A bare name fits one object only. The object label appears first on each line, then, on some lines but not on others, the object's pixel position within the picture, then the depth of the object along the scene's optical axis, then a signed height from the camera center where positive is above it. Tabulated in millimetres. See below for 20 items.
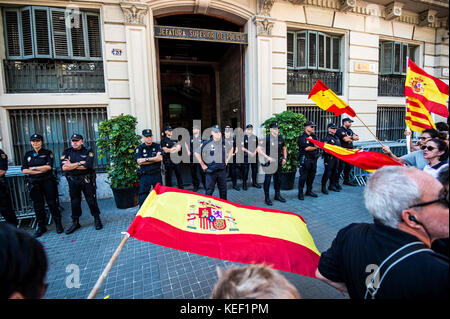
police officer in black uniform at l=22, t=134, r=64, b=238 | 4543 -909
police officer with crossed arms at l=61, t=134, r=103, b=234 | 4715 -900
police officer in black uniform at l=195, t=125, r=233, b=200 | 5531 -753
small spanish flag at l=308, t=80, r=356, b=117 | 4348 +558
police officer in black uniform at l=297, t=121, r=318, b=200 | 6432 -883
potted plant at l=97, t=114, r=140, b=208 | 5766 -526
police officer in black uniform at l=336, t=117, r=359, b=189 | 7132 -295
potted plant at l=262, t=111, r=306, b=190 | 7105 -256
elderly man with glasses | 1103 -664
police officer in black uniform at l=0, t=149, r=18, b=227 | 4404 -1182
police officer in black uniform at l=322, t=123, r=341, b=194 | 6825 -1123
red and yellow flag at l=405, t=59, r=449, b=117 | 3959 +624
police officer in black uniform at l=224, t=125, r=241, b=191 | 7350 -916
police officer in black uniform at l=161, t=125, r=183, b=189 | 7102 -896
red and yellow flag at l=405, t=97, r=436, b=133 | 4070 +164
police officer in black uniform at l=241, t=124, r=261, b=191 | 7547 -596
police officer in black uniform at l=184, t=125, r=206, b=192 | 7426 -729
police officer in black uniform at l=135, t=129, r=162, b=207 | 5270 -759
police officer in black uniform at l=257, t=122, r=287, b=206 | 6188 -713
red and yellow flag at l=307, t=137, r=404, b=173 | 2965 -447
